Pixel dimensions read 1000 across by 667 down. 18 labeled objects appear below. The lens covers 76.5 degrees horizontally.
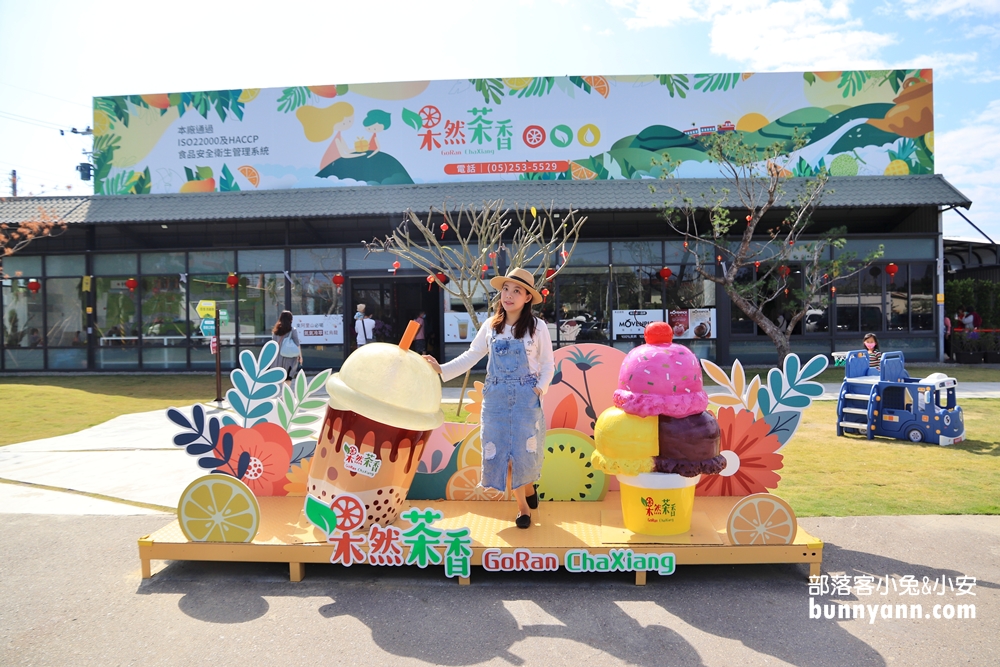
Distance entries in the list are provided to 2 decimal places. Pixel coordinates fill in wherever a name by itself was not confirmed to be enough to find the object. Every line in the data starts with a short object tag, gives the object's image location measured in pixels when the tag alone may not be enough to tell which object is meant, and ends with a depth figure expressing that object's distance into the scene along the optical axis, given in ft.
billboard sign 52.95
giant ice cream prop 12.28
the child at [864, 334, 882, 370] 28.04
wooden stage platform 12.06
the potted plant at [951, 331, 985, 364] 53.31
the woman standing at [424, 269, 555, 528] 12.73
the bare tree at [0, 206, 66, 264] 50.03
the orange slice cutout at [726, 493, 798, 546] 12.16
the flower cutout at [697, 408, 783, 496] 14.58
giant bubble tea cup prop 12.17
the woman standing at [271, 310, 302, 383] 29.99
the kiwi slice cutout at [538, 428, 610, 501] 15.30
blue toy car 24.31
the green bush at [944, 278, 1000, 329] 56.49
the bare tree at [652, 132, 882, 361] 41.75
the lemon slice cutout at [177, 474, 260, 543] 12.73
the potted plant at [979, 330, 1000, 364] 53.88
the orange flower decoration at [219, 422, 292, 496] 15.02
